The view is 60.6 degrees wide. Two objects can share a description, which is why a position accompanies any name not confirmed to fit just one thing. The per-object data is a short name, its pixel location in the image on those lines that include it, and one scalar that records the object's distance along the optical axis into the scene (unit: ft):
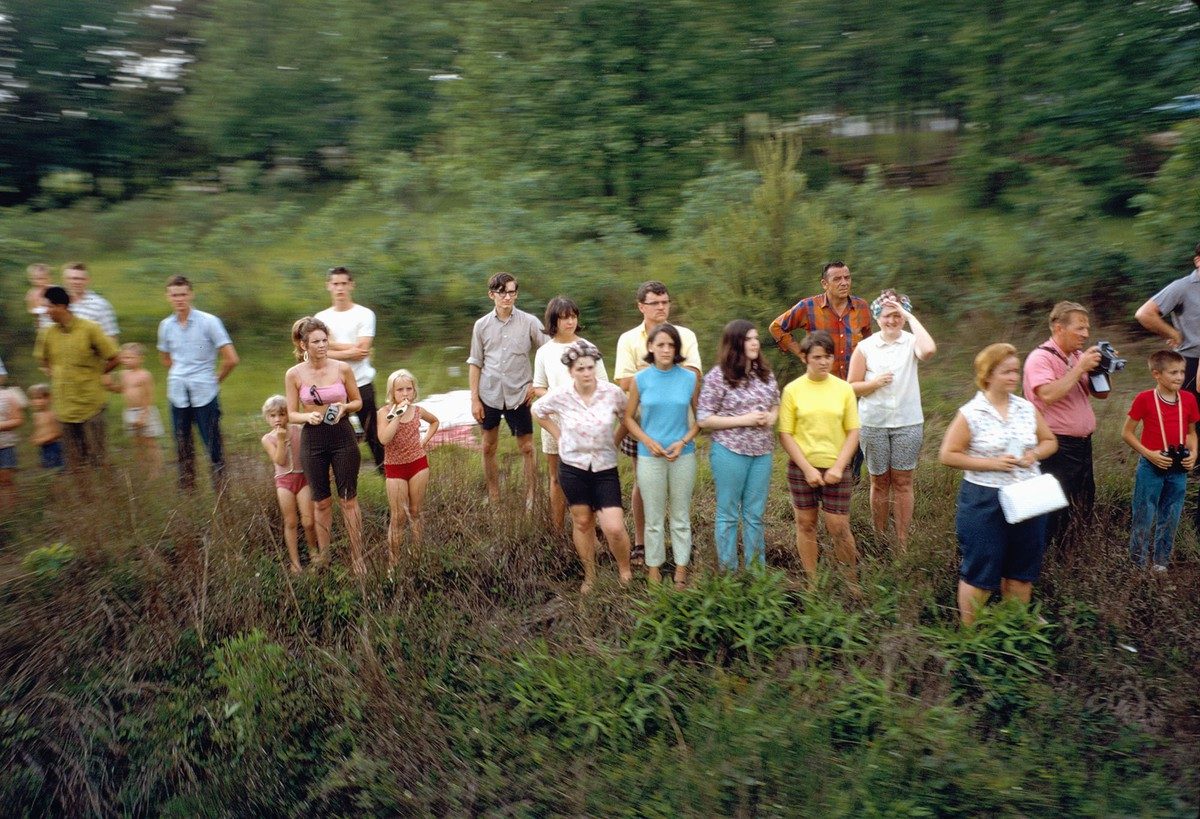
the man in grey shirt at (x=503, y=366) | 26.86
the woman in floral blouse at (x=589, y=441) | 23.27
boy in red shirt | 22.82
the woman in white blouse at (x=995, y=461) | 20.59
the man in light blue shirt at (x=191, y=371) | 27.76
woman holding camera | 24.23
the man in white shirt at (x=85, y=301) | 29.22
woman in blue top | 22.91
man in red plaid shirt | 25.41
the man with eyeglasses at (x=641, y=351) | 23.94
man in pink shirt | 23.02
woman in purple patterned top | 22.53
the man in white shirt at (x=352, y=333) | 27.63
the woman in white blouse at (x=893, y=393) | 23.86
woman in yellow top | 22.39
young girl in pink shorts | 25.20
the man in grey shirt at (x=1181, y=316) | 24.82
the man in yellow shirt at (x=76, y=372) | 27.73
